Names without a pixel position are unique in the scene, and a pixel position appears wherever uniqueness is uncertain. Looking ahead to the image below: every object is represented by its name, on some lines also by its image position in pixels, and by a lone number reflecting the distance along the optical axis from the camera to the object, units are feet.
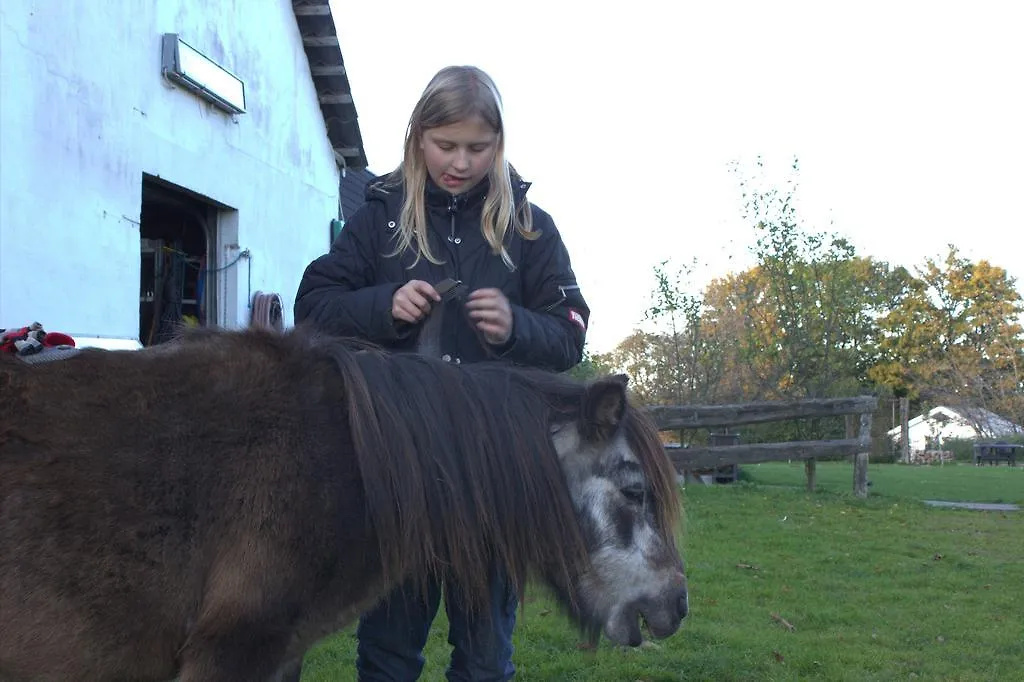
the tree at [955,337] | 143.54
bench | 113.39
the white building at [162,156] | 21.74
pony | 6.91
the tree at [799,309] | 62.39
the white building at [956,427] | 140.56
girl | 9.28
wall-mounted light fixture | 26.86
